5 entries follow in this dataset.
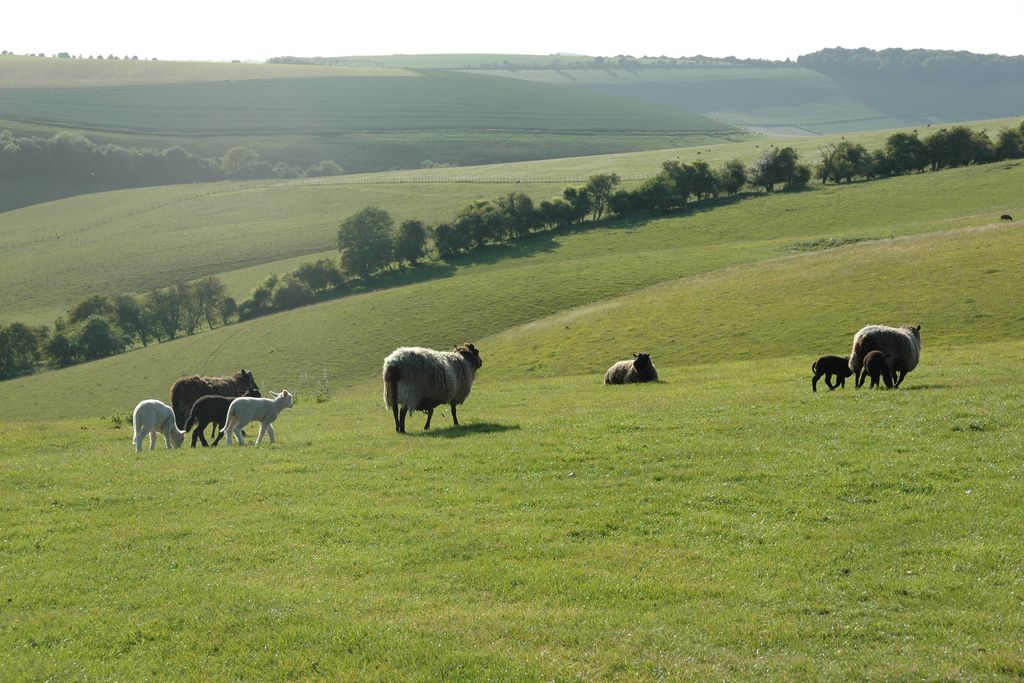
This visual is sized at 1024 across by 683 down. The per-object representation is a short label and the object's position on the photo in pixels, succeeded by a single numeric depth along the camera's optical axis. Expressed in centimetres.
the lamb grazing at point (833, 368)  3180
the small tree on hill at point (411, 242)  10569
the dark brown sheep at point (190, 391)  3130
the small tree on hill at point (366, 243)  10375
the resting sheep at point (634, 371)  4084
